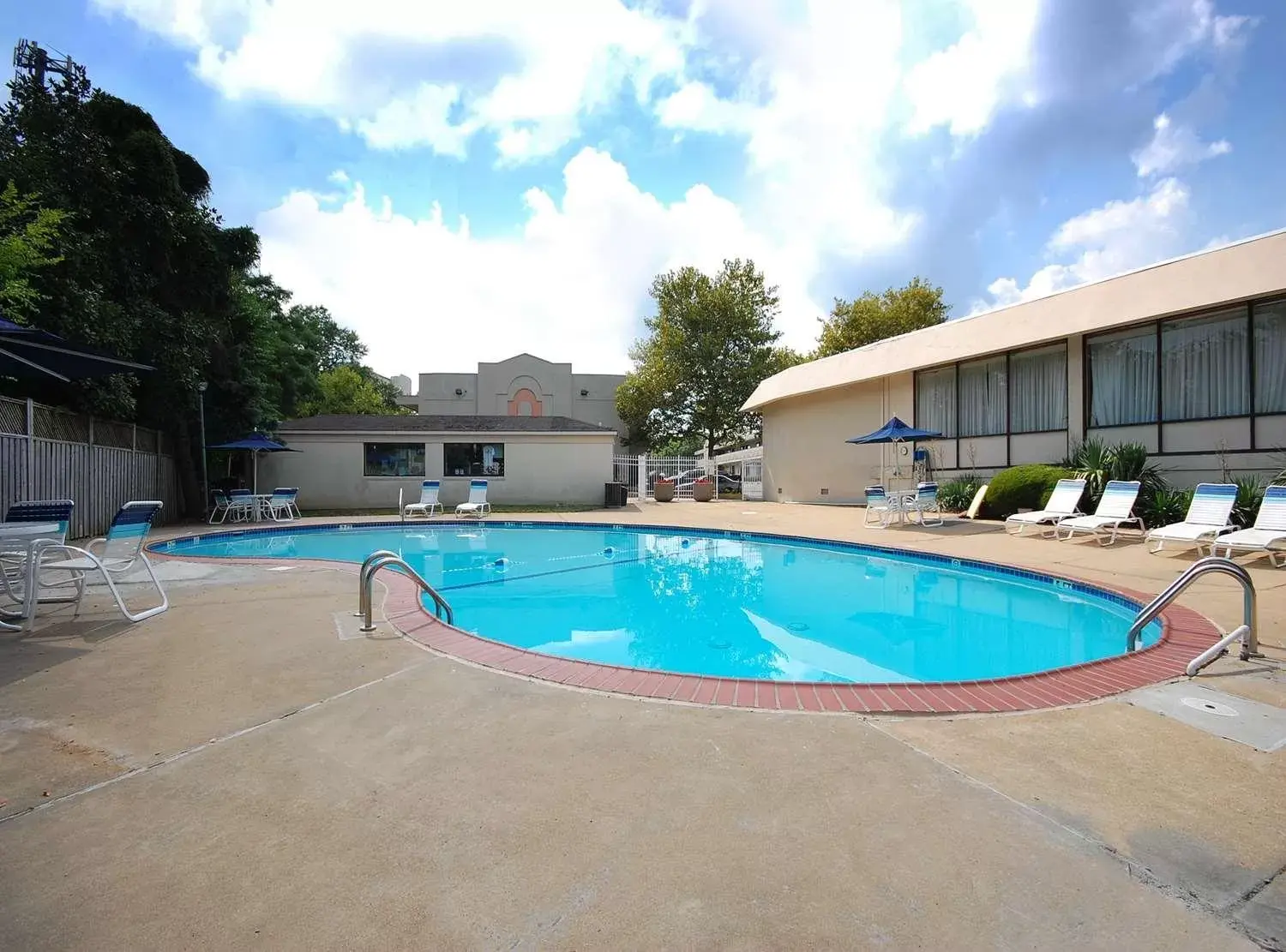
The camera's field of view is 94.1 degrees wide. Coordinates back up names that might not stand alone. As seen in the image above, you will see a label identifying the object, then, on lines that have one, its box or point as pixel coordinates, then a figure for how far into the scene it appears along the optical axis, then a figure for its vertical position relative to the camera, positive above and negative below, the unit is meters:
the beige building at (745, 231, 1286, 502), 10.77 +2.21
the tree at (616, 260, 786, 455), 32.16 +7.10
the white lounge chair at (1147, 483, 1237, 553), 8.27 -0.72
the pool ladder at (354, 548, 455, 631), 4.72 -0.87
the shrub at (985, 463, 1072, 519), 12.60 -0.36
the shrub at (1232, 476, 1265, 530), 9.76 -0.54
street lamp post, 15.69 -0.39
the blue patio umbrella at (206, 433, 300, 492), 15.92 +0.80
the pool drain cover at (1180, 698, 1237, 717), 3.09 -1.25
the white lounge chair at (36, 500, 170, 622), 5.06 -0.66
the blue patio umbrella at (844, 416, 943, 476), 13.93 +0.88
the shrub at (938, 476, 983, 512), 15.02 -0.56
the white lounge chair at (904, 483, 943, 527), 13.02 -0.66
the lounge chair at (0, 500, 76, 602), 5.56 -0.38
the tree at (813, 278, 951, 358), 29.42 +7.78
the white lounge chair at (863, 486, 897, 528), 13.48 -0.70
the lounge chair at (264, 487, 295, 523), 16.19 -0.82
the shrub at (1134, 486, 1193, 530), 10.50 -0.65
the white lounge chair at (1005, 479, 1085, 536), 10.93 -0.66
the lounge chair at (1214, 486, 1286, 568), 7.35 -0.81
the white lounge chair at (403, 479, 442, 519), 17.69 -0.88
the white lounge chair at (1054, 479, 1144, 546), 9.88 -0.74
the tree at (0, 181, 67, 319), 8.26 +3.23
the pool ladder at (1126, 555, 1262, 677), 3.90 -0.88
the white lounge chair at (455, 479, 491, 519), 17.27 -0.85
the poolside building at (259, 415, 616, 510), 20.00 +0.40
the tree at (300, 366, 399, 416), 38.75 +5.27
